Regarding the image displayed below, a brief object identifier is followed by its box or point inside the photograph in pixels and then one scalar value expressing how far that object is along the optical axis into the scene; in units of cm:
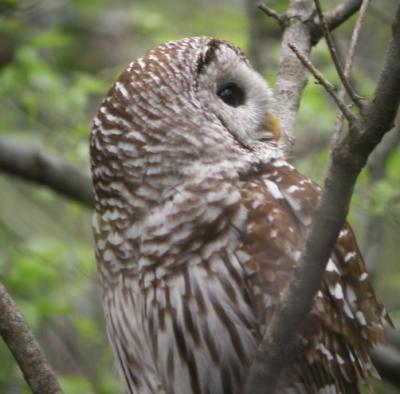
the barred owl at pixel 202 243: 721
